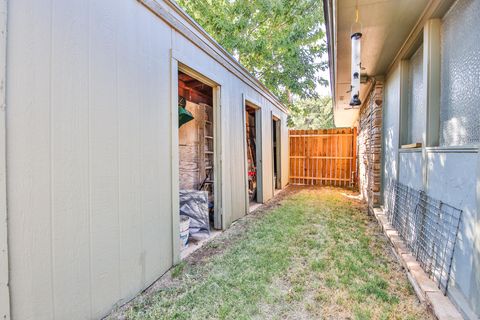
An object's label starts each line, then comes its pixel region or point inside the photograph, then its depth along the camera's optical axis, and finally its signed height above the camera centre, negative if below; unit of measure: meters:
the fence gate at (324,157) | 8.45 +0.03
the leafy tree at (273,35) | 8.78 +4.32
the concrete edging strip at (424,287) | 1.63 -0.96
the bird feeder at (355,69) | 2.66 +0.96
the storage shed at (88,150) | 1.29 +0.06
